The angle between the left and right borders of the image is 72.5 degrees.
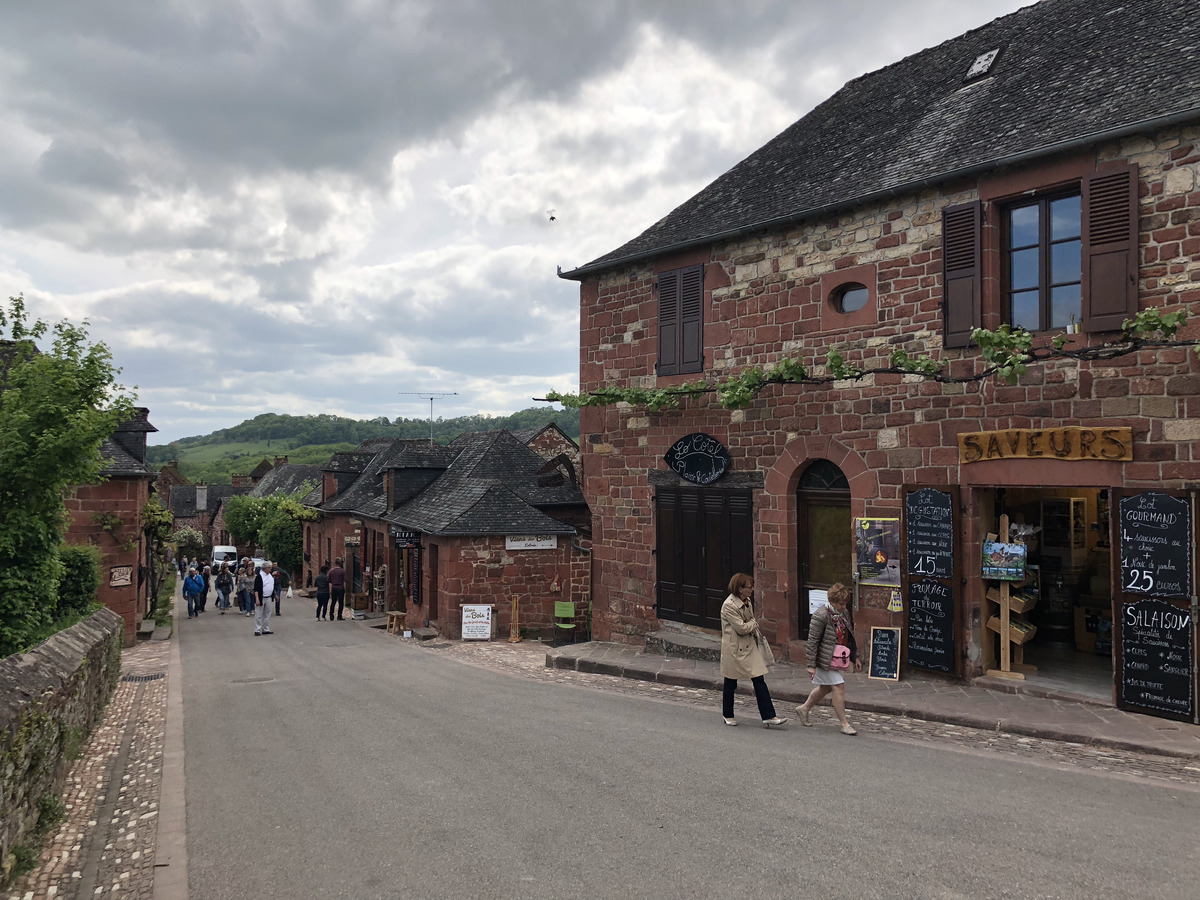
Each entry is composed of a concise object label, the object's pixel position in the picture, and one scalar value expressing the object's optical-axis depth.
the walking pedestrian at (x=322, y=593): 25.50
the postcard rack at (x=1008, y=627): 9.38
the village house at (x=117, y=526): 19.22
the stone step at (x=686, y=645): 12.16
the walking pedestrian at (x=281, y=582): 27.03
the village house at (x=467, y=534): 19.52
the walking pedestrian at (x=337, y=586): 25.48
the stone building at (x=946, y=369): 8.23
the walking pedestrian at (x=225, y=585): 29.91
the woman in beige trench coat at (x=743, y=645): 8.11
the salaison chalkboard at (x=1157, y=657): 7.84
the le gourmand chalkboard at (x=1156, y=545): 7.84
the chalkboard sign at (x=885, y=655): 9.98
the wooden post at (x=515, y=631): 18.73
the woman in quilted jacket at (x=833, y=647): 7.96
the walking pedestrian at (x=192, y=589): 27.27
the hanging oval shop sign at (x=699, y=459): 12.31
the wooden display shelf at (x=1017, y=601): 9.40
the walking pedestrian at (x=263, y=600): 21.12
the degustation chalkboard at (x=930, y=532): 9.58
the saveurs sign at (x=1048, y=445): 8.30
